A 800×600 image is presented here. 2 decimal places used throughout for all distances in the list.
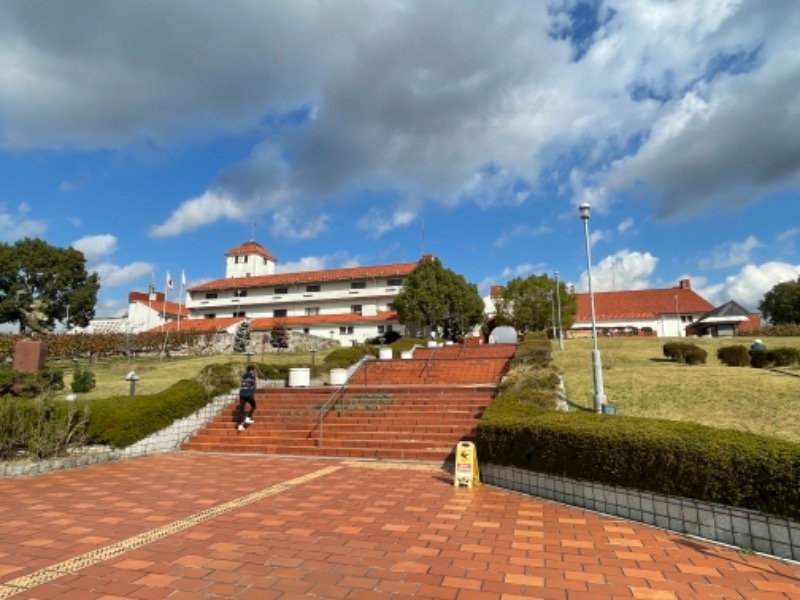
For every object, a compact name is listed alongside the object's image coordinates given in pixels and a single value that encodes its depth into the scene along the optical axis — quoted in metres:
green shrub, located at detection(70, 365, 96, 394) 19.28
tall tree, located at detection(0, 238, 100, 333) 51.79
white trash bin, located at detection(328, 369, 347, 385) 17.32
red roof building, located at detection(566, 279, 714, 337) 59.25
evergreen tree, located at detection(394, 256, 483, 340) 43.41
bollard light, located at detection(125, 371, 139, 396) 15.07
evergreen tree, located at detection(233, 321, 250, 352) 40.25
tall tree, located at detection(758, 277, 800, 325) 65.06
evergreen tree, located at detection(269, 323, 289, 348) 36.53
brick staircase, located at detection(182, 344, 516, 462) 11.80
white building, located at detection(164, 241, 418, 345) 50.44
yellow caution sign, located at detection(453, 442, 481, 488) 8.49
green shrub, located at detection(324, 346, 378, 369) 21.41
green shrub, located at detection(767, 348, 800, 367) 17.69
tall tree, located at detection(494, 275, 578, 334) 48.72
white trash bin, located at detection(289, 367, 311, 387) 17.16
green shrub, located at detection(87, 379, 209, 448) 11.66
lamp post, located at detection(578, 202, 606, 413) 11.61
